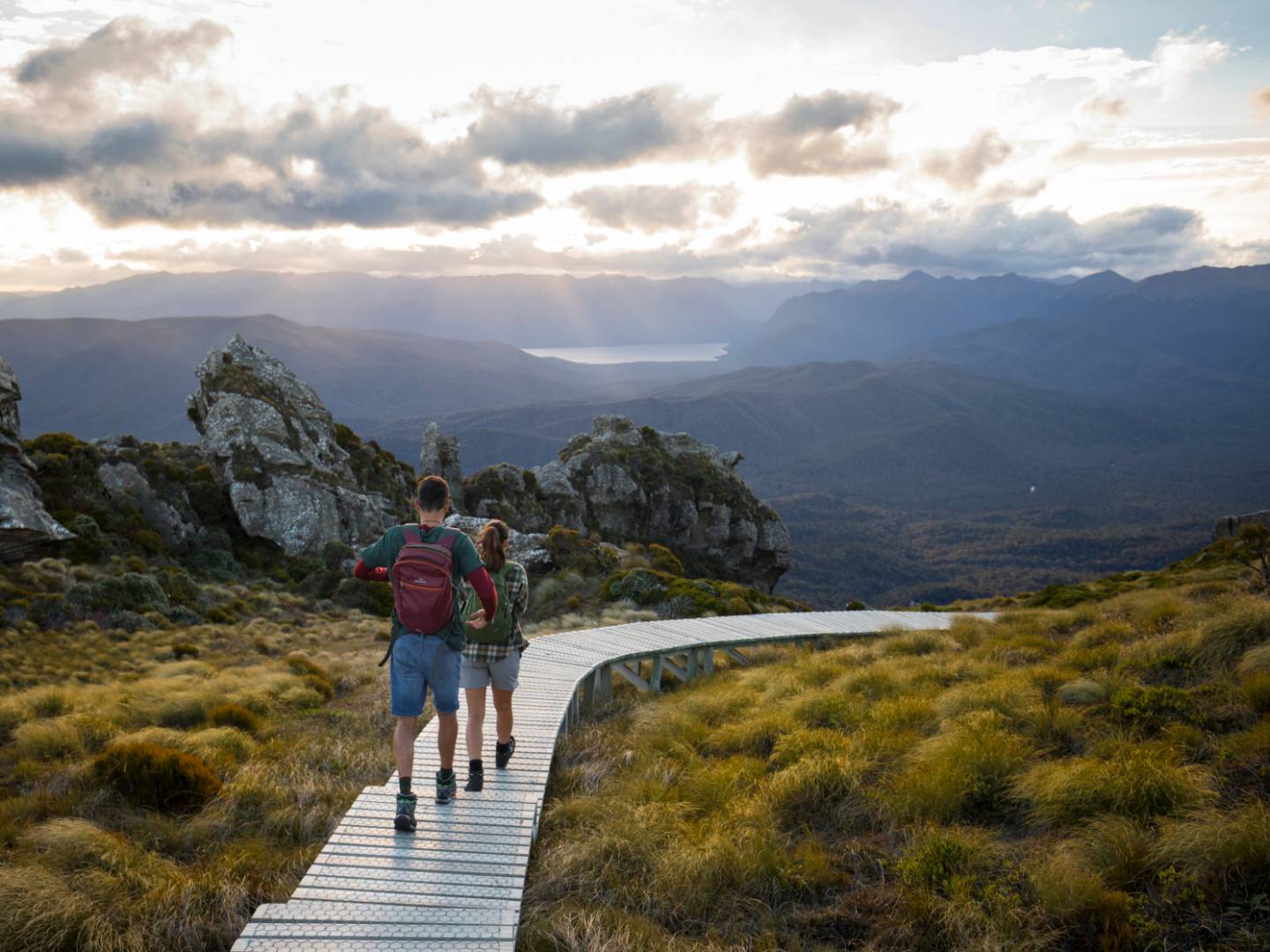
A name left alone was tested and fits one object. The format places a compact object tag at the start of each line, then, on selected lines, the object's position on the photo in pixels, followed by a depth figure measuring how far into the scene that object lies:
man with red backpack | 6.91
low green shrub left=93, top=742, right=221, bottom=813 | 8.52
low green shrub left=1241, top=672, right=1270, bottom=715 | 8.18
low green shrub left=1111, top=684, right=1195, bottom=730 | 8.50
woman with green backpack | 8.07
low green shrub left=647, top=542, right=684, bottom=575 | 36.56
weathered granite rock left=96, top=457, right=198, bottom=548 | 28.69
